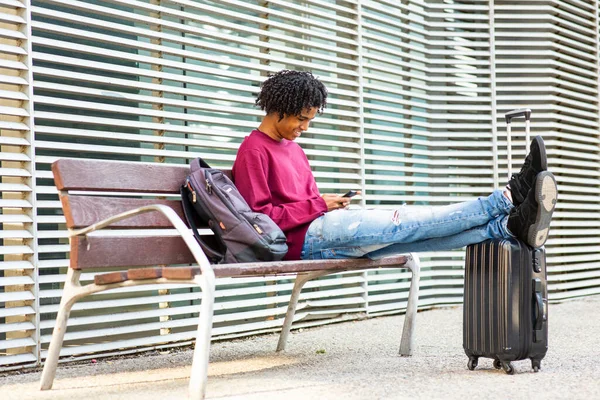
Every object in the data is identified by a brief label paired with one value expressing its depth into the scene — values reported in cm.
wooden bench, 307
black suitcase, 352
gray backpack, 361
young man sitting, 338
